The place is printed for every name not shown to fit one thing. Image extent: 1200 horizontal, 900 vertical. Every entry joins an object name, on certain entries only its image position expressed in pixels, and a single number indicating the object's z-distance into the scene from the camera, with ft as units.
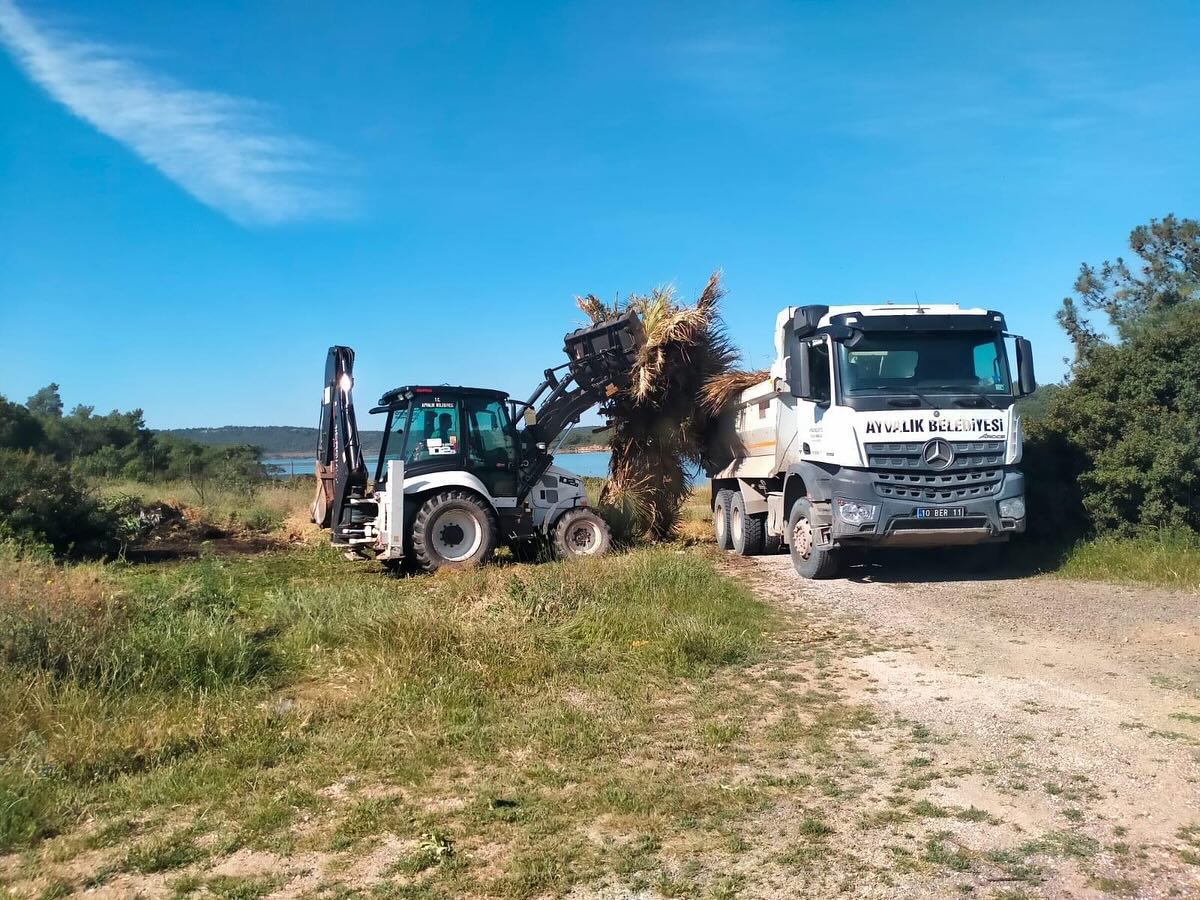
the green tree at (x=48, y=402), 159.74
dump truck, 35.96
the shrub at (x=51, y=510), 49.26
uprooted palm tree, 49.75
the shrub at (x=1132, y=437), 38.70
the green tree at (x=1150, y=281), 93.56
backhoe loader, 42.93
